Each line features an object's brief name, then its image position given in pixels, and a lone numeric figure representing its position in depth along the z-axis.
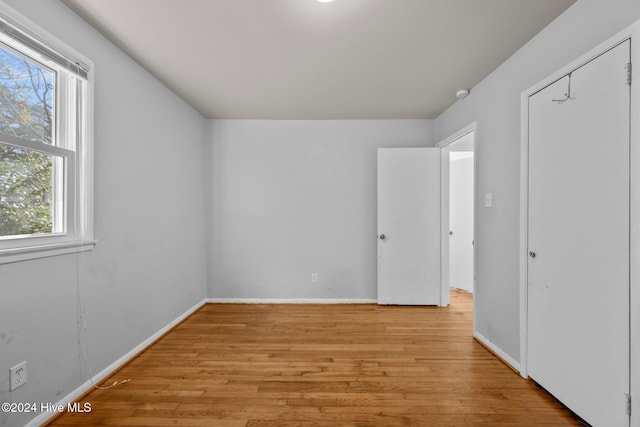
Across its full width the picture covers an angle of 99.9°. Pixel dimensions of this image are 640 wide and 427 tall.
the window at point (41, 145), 1.41
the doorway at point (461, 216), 4.33
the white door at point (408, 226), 3.47
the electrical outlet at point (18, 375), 1.37
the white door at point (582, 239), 1.36
